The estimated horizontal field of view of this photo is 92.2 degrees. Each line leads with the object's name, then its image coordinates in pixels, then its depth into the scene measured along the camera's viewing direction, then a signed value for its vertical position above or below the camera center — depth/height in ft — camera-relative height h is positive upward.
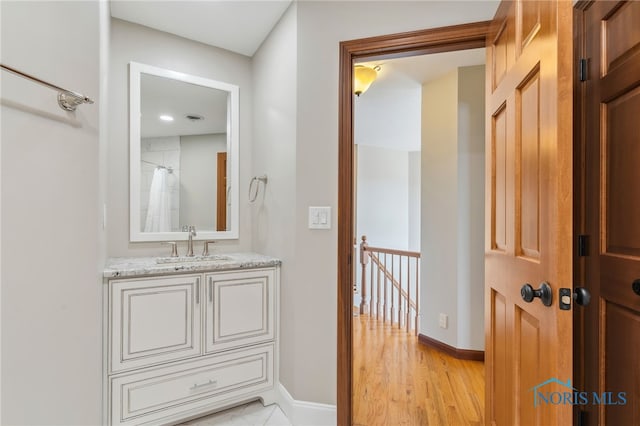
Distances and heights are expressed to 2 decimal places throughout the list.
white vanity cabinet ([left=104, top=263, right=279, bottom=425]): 5.15 -2.39
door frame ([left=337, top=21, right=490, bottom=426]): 5.42 +0.38
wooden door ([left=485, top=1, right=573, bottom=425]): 2.82 +0.06
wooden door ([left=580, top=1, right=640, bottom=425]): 3.40 +0.08
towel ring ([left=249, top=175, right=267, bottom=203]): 7.18 +0.74
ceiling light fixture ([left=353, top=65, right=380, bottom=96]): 8.05 +3.65
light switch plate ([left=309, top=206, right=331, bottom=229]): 5.64 -0.06
